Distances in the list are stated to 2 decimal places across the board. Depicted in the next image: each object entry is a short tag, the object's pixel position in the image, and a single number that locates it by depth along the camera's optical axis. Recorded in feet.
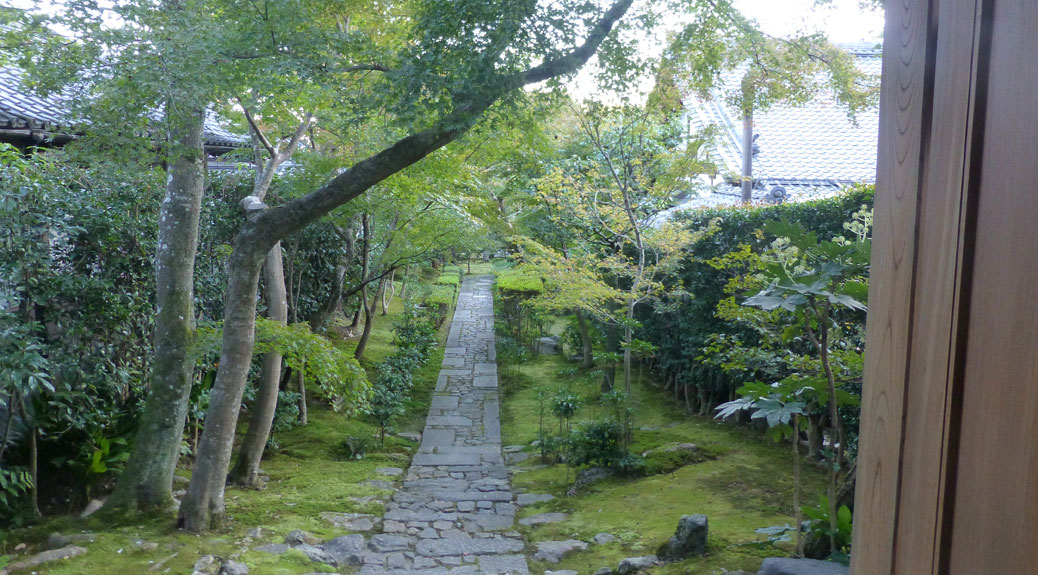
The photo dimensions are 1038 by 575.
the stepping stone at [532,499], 21.66
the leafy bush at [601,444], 23.29
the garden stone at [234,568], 14.24
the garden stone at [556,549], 16.76
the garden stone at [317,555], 16.06
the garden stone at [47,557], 13.37
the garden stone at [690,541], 14.85
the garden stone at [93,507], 17.90
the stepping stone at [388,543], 17.40
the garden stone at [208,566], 14.14
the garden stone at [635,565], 14.73
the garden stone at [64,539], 14.82
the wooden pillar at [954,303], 2.92
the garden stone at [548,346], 47.01
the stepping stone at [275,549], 15.88
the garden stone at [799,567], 10.48
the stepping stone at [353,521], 18.93
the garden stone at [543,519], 19.63
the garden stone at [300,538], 16.85
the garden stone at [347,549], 16.46
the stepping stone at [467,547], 17.20
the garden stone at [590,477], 22.81
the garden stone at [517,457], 27.17
